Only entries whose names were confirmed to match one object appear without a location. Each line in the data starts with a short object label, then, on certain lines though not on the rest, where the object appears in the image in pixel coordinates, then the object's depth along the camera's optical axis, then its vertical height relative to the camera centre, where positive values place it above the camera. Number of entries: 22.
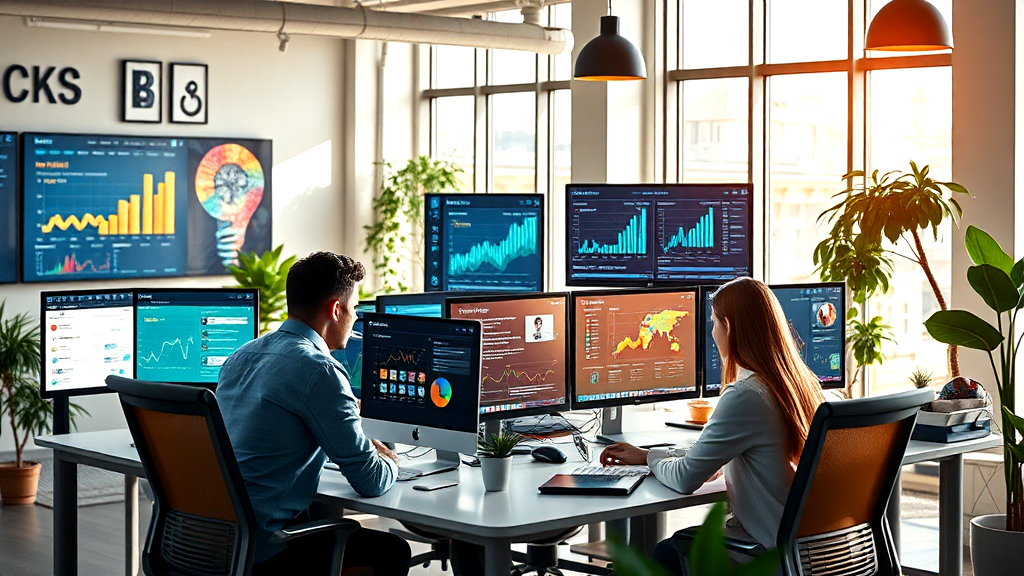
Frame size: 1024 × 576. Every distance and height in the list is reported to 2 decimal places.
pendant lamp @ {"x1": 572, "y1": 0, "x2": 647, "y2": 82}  5.33 +0.97
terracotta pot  6.61 -1.15
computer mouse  3.84 -0.57
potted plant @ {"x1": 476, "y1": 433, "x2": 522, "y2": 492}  3.38 -0.52
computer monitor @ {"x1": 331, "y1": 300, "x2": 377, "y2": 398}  4.38 -0.30
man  3.21 -0.42
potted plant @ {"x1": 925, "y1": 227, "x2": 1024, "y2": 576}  4.51 -0.25
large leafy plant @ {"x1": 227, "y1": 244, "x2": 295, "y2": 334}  8.06 -0.02
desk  3.06 -0.62
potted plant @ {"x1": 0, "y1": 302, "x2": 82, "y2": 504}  6.62 -0.73
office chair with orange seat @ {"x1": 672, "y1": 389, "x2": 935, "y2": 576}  3.01 -0.56
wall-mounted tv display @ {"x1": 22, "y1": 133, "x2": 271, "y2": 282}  7.80 +0.48
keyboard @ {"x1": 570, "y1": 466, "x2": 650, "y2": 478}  3.56 -0.58
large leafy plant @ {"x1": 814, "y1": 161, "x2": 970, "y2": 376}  5.34 +0.23
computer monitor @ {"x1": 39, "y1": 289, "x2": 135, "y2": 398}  4.29 -0.23
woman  3.24 -0.39
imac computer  3.50 -0.32
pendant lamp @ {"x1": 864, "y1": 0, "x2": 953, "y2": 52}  4.41 +0.92
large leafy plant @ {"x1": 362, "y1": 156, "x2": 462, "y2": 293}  9.20 +0.48
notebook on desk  3.38 -0.59
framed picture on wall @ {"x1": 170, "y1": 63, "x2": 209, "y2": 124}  8.34 +1.27
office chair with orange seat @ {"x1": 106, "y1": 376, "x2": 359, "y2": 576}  3.03 -0.56
